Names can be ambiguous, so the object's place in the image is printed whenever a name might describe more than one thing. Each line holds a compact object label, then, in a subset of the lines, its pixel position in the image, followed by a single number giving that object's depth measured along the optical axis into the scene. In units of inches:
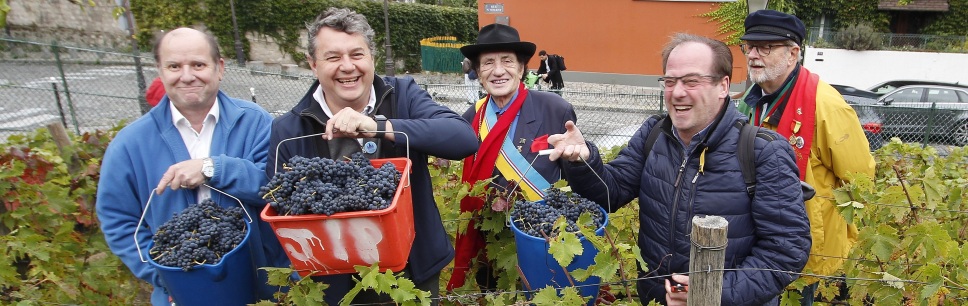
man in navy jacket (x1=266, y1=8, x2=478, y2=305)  72.0
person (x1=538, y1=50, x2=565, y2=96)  557.3
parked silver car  319.0
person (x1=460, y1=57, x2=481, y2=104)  411.5
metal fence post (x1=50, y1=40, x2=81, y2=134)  279.2
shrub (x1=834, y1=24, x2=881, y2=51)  737.0
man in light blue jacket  79.0
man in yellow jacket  97.6
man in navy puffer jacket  72.9
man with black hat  99.6
